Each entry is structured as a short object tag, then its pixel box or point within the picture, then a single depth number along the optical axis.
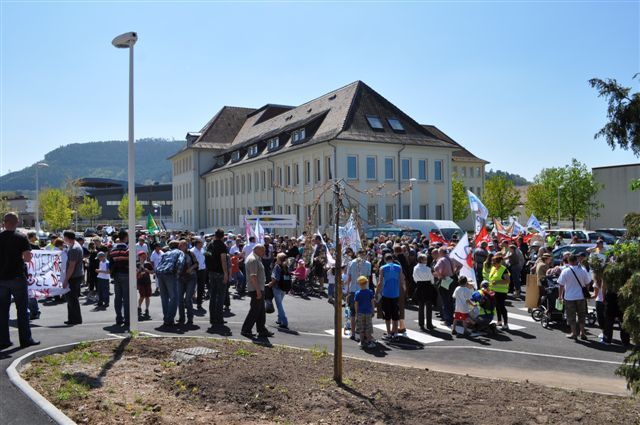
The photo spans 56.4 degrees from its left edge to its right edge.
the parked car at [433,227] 34.44
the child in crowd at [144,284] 14.77
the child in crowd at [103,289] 16.25
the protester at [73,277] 12.11
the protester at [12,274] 9.15
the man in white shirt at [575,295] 12.69
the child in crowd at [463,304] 13.21
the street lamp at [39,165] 47.31
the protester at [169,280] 12.86
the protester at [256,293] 11.88
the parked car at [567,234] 32.88
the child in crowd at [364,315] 11.64
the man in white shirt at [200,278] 16.98
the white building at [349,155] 45.60
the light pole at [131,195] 10.97
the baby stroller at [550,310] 14.14
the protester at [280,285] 13.65
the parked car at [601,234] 30.03
